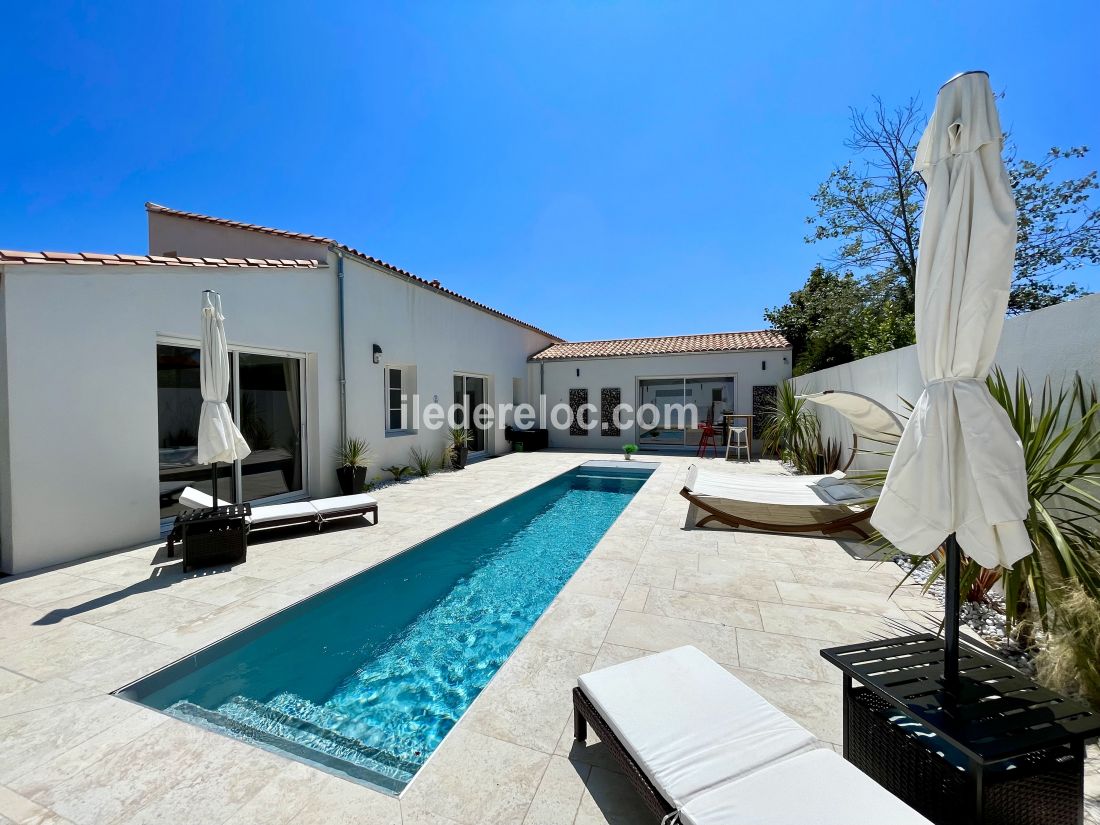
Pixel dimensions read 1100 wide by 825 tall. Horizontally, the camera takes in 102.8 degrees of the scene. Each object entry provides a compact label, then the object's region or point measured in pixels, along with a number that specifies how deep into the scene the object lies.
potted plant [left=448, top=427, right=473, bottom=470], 12.12
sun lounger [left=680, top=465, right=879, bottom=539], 5.92
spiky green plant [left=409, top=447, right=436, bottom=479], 11.09
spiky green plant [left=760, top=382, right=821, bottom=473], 10.62
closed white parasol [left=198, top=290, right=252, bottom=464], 5.26
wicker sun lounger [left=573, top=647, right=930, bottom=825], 1.51
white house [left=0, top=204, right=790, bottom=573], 4.83
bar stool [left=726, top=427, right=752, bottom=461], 13.80
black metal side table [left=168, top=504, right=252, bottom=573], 4.89
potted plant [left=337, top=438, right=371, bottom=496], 8.54
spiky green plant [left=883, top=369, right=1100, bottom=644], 2.75
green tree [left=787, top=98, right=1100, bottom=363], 13.96
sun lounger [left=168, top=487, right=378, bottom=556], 5.84
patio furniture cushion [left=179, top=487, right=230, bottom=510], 5.72
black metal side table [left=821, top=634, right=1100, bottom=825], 1.55
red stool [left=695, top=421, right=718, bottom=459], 14.74
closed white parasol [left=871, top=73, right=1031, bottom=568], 1.81
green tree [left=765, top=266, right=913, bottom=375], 11.97
